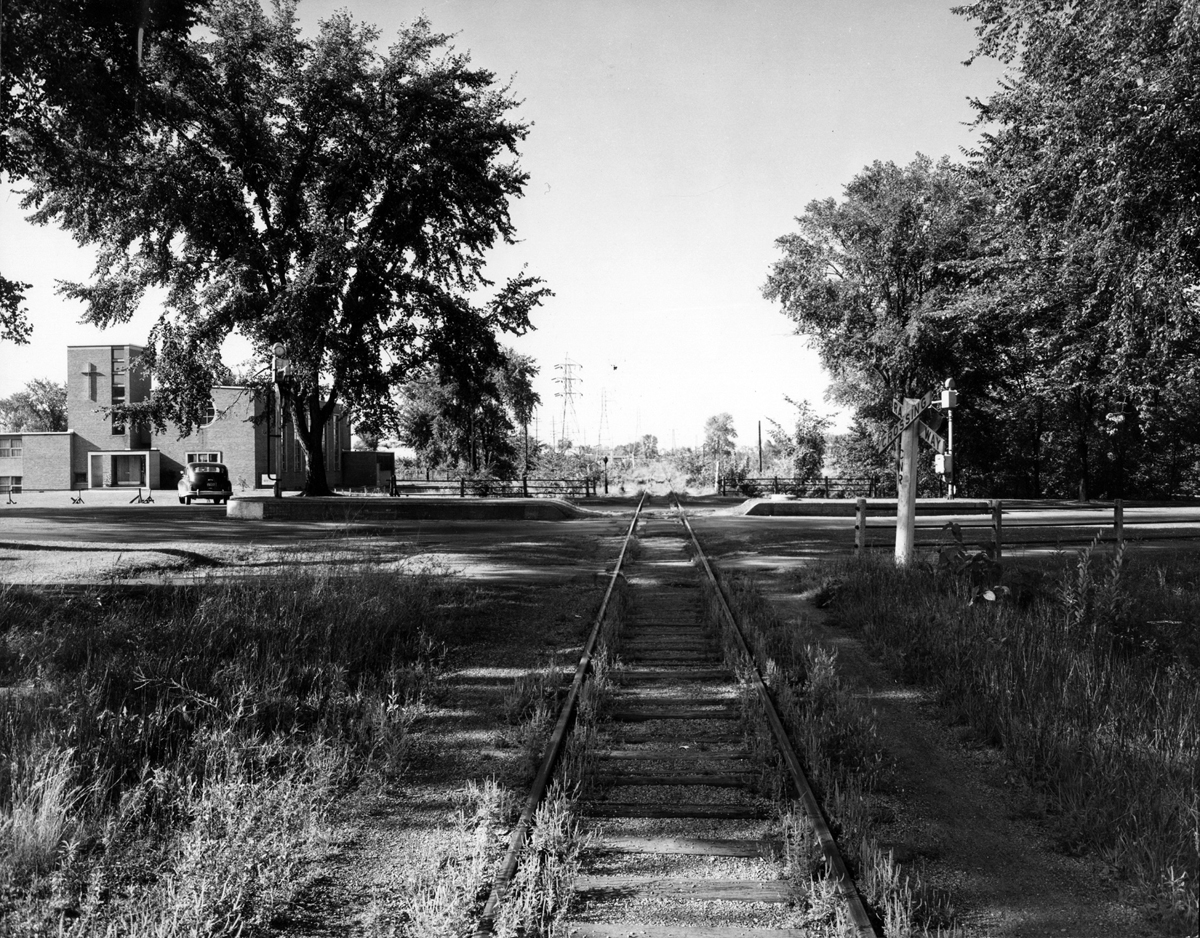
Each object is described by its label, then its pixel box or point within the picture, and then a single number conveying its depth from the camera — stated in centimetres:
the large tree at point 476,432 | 4994
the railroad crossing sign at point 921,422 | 1229
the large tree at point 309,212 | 2553
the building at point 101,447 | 5822
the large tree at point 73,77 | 1373
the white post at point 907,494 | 1293
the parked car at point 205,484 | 3909
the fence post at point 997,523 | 1435
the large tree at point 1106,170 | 1384
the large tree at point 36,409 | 11219
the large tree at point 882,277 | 3844
